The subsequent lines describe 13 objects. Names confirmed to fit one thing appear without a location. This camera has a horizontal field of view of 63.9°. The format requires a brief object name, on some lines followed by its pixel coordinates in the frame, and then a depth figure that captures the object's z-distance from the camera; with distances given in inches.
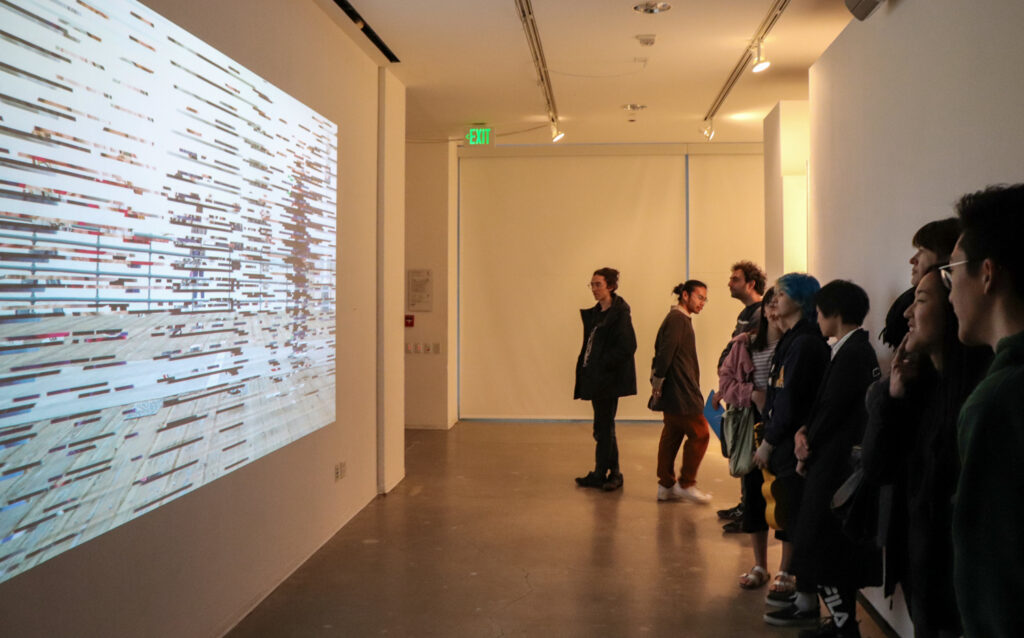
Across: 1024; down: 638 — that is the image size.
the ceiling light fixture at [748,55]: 196.7
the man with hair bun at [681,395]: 231.9
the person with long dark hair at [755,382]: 165.5
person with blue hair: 141.7
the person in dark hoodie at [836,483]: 128.5
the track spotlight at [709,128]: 322.7
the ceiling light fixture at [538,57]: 197.6
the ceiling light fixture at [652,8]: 193.9
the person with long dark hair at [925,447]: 80.0
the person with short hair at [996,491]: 44.8
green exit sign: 311.0
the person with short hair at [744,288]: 215.9
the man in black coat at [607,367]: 245.6
